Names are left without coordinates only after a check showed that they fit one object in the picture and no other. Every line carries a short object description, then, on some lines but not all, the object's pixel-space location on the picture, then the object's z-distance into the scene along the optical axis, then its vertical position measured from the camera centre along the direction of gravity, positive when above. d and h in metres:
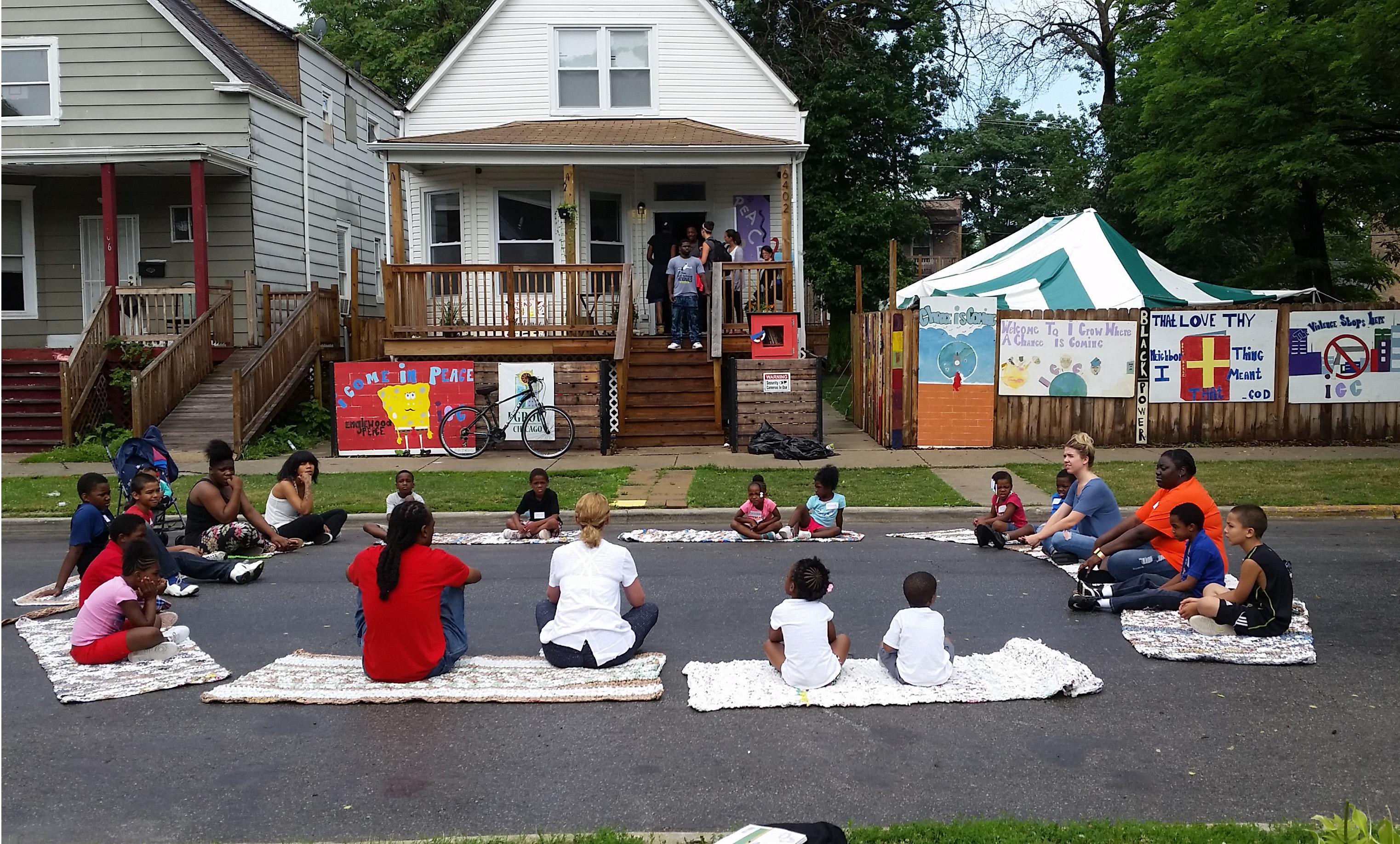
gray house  19.78 +3.55
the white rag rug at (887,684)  6.25 -1.90
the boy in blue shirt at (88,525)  8.68 -1.26
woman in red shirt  6.45 -1.37
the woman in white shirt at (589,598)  6.80 -1.46
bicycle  17.41 -1.06
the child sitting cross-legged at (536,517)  11.45 -1.62
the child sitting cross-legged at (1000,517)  10.74 -1.58
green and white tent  18.66 +1.37
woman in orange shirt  8.30 -1.33
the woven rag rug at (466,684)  6.36 -1.90
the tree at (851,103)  28.36 +6.54
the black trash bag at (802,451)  16.53 -1.37
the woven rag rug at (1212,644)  6.94 -1.87
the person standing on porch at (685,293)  18.58 +1.13
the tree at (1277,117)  17.25 +4.06
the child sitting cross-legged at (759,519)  11.30 -1.63
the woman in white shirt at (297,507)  11.29 -1.47
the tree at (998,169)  51.12 +8.97
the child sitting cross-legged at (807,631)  6.43 -1.58
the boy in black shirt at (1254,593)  7.27 -1.56
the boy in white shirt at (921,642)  6.43 -1.65
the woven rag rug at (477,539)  11.41 -1.84
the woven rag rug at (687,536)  11.48 -1.84
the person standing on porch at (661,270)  20.62 +1.71
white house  21.84 +4.96
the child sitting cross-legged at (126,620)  7.07 -1.65
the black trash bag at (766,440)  16.97 -1.25
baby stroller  10.55 -0.96
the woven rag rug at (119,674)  6.58 -1.92
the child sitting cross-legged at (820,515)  11.30 -1.60
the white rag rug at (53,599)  8.76 -1.87
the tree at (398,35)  36.38 +11.15
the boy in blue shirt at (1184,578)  7.79 -1.59
